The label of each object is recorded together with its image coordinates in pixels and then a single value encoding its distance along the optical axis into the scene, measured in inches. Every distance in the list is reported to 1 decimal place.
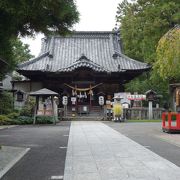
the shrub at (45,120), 680.5
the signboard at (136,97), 834.1
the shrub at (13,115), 686.3
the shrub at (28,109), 728.9
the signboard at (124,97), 838.1
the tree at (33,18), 216.5
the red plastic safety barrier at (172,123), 453.8
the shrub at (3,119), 649.6
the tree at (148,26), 803.8
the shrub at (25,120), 672.0
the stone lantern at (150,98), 818.2
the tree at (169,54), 434.1
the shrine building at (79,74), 854.5
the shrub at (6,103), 722.8
